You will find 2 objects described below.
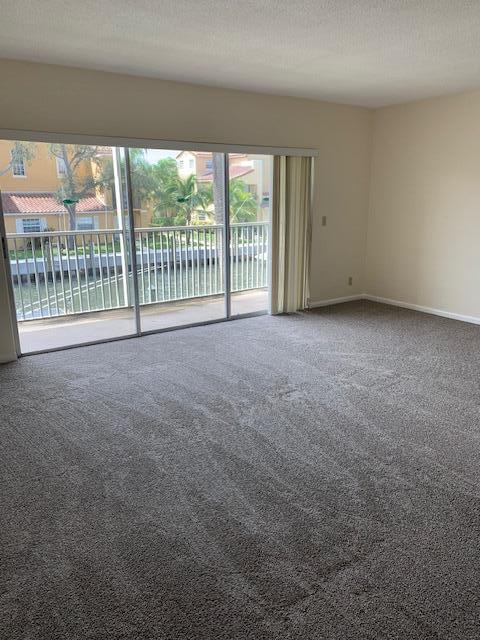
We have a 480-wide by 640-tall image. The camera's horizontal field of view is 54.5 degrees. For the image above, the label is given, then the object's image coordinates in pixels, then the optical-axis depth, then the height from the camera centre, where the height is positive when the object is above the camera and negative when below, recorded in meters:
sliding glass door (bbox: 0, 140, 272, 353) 4.57 -0.28
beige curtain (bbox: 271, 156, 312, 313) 5.20 -0.27
